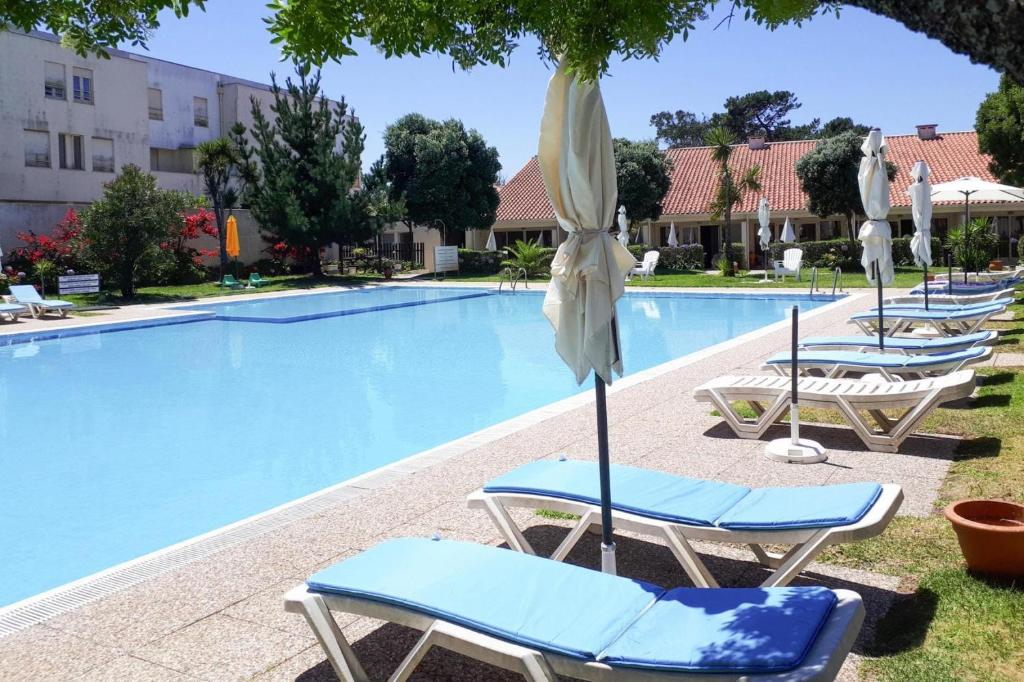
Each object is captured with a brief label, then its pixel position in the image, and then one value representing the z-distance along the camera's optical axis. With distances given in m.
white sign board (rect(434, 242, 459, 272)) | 35.12
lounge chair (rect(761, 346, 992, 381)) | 8.60
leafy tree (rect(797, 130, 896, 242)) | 31.14
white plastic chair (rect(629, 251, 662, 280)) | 30.10
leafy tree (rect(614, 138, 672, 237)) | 34.75
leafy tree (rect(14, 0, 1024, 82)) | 3.20
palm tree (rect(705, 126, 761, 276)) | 31.95
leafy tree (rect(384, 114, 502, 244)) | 36.94
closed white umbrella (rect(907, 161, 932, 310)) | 13.61
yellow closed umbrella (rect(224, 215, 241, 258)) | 31.61
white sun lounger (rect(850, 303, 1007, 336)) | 12.15
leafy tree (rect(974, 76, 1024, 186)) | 20.36
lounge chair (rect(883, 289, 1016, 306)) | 15.06
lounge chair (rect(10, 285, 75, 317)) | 21.48
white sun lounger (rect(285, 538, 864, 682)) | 3.02
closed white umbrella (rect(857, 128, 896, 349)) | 10.22
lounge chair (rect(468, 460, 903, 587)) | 4.24
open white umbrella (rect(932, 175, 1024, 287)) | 15.85
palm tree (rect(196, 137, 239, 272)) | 32.62
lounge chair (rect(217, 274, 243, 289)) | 30.27
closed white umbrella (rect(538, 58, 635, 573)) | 3.89
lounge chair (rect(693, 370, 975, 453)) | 7.13
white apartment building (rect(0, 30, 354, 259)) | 31.61
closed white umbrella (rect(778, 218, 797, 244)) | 32.38
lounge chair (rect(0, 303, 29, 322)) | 20.75
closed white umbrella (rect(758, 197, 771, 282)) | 29.27
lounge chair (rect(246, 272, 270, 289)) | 31.45
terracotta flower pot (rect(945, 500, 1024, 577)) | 4.34
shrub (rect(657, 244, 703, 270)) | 34.69
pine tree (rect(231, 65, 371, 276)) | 32.19
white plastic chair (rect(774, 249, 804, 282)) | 27.17
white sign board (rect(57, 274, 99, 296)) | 24.84
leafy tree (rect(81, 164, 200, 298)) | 25.08
